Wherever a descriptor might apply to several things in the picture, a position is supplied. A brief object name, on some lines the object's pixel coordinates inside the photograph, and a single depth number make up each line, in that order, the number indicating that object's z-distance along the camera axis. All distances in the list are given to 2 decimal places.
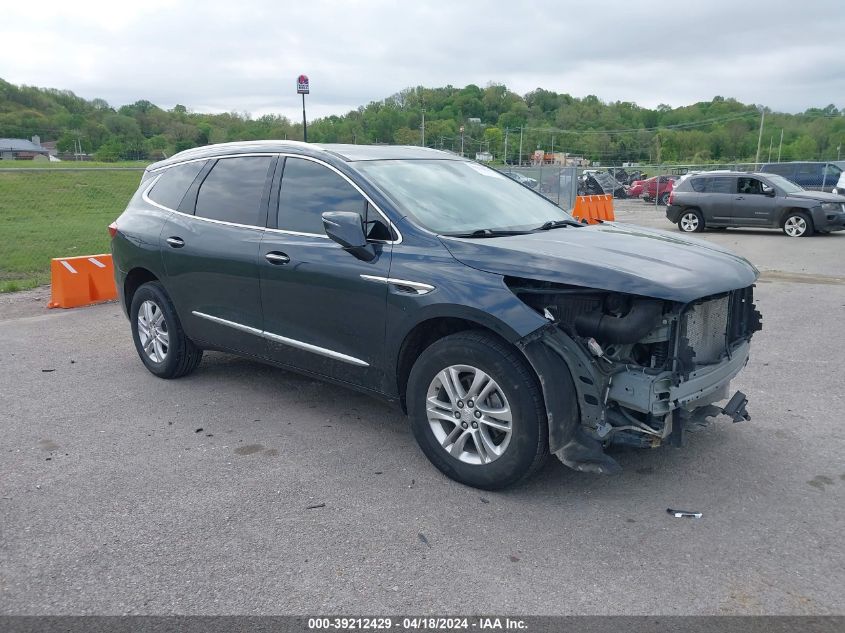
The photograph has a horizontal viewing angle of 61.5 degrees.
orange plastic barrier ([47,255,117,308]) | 8.92
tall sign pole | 11.91
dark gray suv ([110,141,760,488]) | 3.53
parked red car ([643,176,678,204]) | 31.14
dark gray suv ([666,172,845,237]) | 17.08
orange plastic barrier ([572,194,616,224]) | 16.79
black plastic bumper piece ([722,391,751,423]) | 4.04
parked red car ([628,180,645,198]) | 34.94
